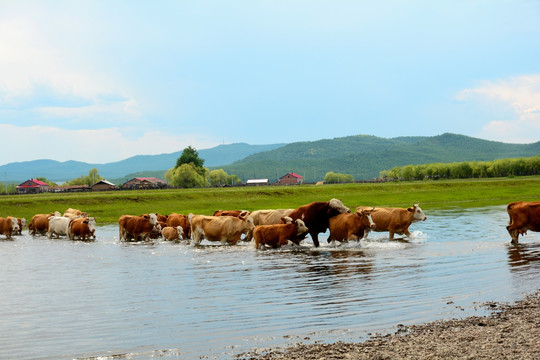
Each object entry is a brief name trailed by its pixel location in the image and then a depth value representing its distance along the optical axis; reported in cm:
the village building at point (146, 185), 15362
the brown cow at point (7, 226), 3628
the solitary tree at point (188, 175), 14550
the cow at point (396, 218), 2680
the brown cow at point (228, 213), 3131
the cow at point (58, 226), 3457
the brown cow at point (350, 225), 2403
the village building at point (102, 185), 16794
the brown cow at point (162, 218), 3508
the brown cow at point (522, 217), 2147
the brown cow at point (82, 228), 3219
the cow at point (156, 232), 3153
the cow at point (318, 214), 2495
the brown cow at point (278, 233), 2341
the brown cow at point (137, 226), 3112
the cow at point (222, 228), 2664
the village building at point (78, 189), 12594
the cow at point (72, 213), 4125
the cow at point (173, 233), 3006
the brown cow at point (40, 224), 3822
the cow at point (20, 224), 3822
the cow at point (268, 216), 2716
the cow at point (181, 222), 3087
